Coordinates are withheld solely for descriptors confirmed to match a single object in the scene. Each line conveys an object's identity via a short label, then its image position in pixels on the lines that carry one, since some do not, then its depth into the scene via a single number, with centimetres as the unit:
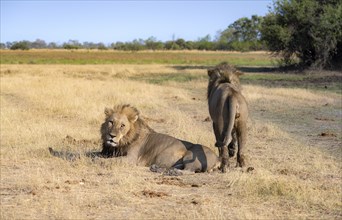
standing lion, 1665
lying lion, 1660
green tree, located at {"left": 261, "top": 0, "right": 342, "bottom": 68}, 7427
